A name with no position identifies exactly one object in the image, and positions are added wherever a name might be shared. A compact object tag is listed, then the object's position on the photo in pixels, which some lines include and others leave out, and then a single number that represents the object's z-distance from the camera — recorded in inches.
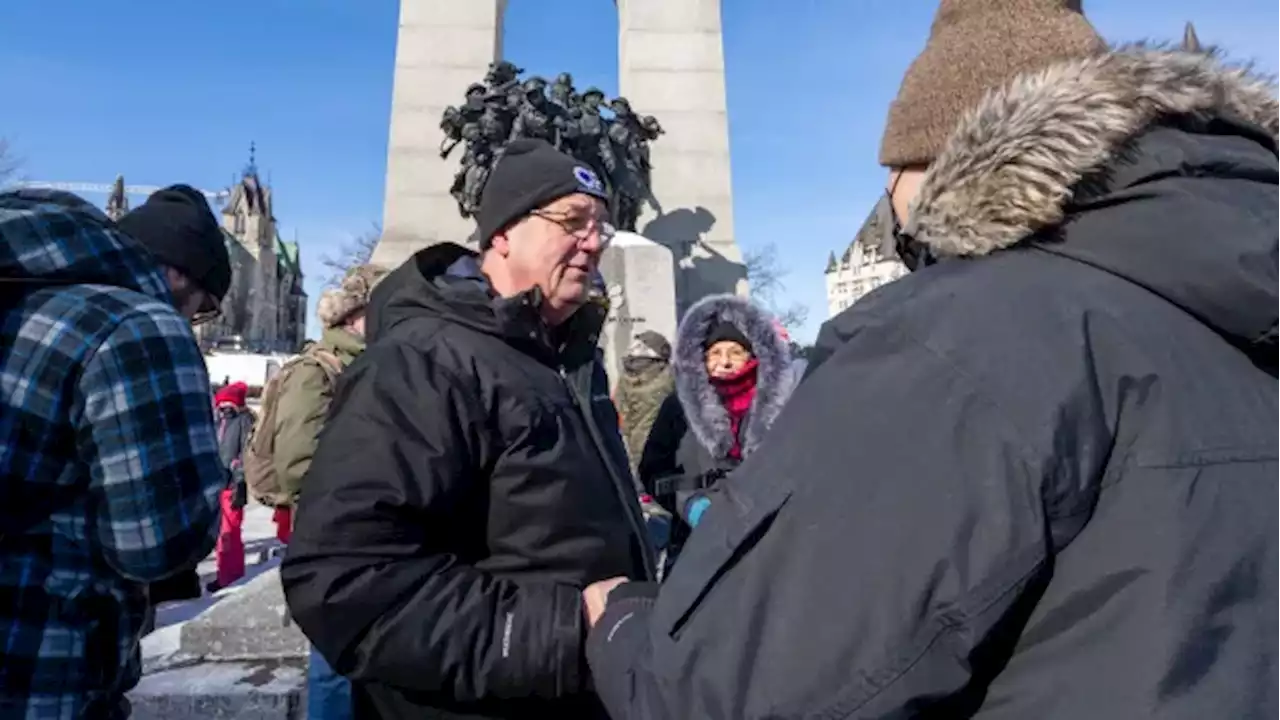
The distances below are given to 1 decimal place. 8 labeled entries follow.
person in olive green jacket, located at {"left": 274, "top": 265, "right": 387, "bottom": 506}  146.9
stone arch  537.0
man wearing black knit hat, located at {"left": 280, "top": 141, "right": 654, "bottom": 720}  60.4
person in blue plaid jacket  59.3
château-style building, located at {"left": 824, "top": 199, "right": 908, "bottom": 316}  2139.5
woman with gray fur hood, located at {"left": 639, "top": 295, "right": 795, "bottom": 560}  156.5
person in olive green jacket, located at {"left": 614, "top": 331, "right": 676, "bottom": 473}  235.3
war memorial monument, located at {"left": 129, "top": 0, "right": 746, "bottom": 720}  452.1
